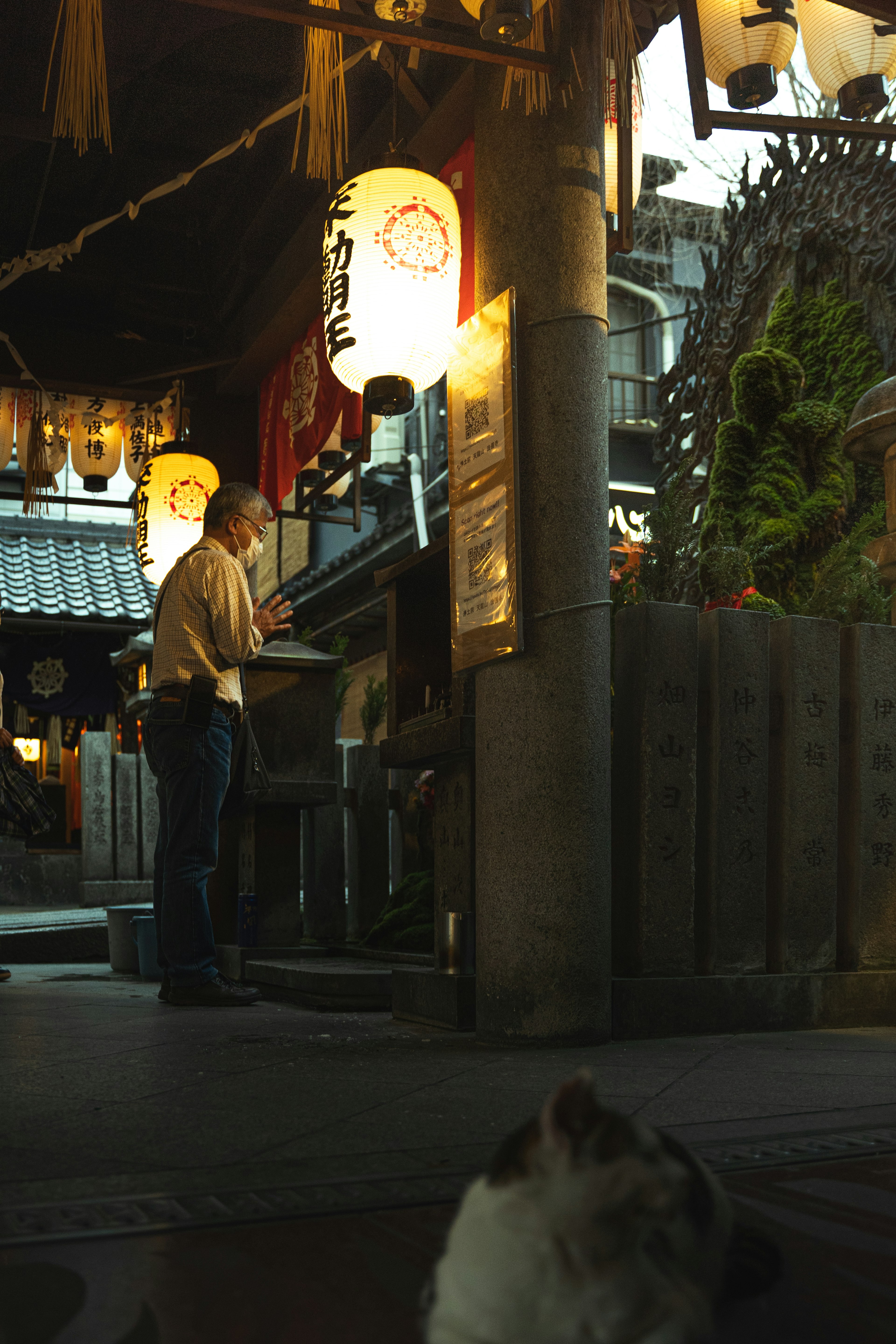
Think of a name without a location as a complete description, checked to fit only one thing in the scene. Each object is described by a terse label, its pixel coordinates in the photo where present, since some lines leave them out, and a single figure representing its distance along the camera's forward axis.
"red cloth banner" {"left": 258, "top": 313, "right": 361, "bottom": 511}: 8.58
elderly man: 5.56
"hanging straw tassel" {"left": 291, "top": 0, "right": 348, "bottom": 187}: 4.53
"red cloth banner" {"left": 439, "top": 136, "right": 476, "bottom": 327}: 6.55
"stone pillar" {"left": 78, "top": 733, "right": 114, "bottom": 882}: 12.64
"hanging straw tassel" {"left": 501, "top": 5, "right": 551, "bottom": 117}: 4.55
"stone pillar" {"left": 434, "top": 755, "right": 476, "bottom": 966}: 5.05
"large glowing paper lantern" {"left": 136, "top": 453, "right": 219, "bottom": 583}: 9.49
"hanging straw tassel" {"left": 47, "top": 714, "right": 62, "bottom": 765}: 18.33
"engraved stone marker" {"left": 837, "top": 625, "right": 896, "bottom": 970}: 5.12
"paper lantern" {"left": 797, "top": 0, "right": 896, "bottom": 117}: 5.67
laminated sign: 4.55
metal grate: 2.10
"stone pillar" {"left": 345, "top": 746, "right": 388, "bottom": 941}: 8.23
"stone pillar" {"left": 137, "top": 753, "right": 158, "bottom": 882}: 12.93
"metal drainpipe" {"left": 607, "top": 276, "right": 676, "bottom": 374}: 19.95
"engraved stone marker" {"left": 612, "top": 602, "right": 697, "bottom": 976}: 4.68
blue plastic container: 7.48
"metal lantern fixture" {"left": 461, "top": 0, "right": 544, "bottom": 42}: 4.30
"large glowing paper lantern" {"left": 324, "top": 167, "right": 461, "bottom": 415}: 5.86
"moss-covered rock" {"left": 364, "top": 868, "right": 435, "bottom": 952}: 7.02
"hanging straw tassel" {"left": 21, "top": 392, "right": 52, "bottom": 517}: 9.66
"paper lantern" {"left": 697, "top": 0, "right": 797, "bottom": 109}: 5.42
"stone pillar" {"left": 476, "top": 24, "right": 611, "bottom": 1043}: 4.35
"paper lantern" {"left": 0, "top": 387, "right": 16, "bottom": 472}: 10.31
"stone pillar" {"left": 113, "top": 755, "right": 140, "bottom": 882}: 12.83
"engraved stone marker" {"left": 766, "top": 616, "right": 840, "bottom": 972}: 4.96
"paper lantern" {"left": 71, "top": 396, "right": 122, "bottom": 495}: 10.73
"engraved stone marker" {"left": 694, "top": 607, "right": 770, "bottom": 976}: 4.83
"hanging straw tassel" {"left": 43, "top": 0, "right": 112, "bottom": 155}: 4.12
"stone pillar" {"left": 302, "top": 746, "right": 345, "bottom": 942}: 8.09
